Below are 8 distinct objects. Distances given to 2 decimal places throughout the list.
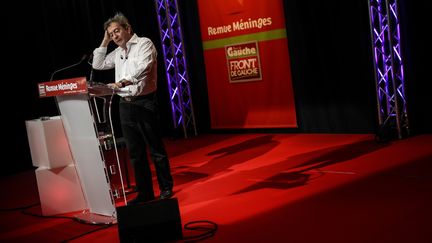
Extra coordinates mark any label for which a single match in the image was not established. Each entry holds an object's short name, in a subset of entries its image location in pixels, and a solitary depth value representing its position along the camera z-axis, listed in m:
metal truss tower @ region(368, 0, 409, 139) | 6.00
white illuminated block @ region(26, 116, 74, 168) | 5.03
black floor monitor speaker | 3.64
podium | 4.24
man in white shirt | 4.67
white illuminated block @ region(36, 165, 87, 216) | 5.08
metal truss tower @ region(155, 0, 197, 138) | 8.18
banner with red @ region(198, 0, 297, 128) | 7.45
